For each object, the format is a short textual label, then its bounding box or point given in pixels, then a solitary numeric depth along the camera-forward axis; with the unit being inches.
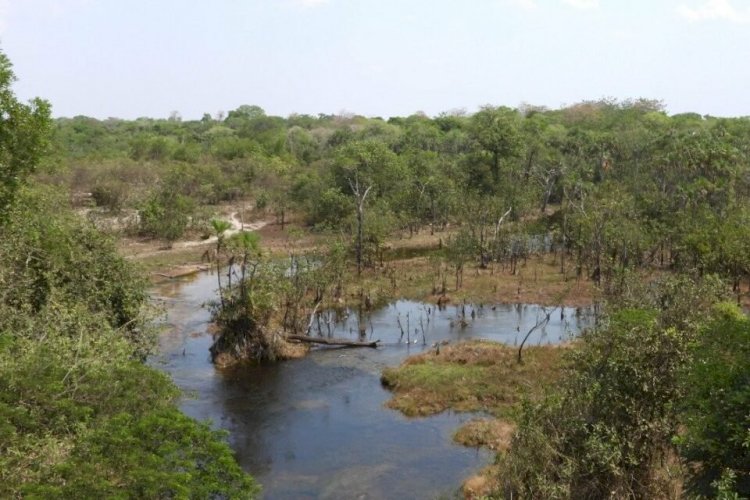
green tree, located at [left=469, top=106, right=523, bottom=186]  3100.4
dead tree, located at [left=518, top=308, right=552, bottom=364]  1351.4
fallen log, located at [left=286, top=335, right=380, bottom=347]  1551.4
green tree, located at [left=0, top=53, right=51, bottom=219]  1093.1
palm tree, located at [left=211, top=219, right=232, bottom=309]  1473.9
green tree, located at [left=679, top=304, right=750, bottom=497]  556.1
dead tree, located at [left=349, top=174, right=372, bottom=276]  2211.9
